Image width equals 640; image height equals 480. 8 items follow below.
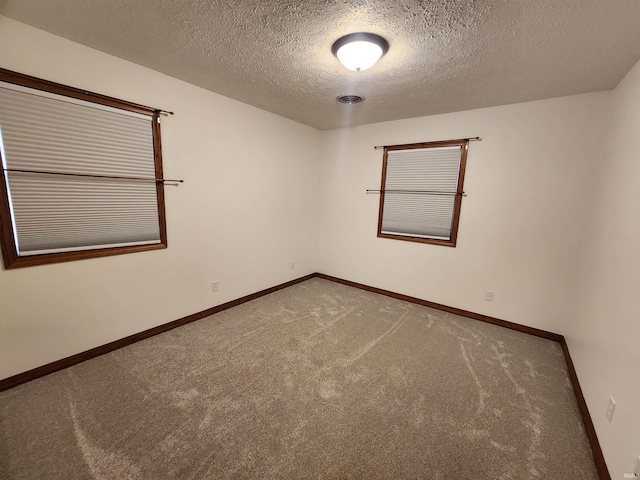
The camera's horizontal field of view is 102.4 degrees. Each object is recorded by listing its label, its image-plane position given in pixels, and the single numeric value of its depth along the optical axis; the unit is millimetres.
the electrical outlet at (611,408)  1397
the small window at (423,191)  3160
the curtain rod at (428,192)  3131
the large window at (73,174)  1762
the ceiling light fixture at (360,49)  1697
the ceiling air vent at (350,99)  2733
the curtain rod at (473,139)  2955
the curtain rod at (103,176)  1777
